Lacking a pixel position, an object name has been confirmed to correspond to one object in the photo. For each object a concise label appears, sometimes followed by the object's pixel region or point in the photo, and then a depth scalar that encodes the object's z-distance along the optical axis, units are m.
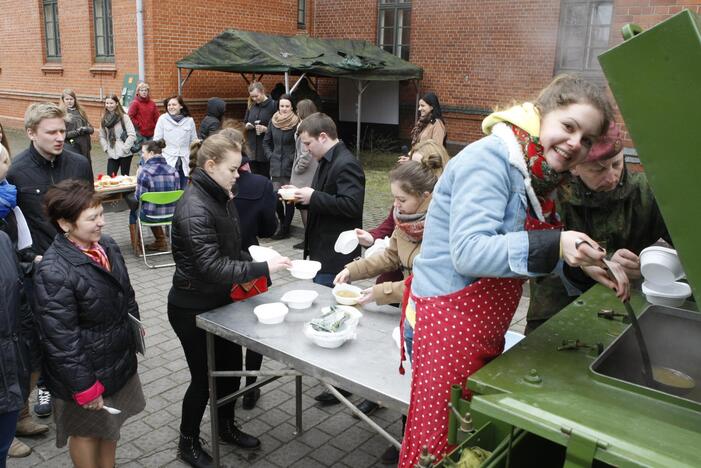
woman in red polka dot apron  1.51
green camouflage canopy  12.16
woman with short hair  2.58
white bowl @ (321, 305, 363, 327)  2.88
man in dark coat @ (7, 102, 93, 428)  3.65
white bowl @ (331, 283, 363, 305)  3.19
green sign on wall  14.30
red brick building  12.45
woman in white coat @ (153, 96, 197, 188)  9.12
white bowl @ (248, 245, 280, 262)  3.30
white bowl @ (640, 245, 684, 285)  2.21
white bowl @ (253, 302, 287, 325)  2.92
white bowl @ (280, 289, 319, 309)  3.12
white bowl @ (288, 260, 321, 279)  3.31
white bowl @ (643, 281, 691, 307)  2.21
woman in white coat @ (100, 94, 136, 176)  9.04
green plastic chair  6.74
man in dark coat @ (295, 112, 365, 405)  4.10
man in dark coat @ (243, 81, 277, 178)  8.88
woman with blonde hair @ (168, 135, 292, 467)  3.01
